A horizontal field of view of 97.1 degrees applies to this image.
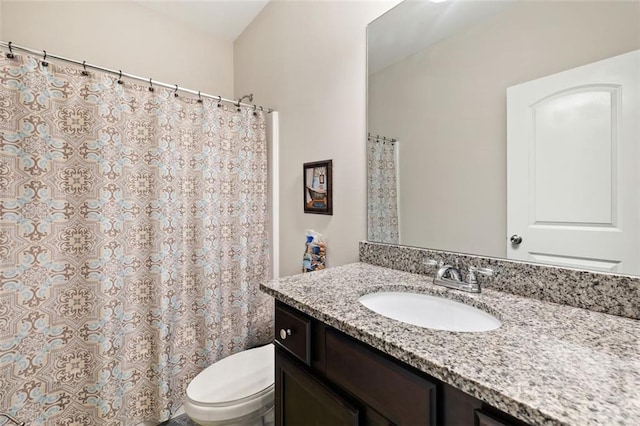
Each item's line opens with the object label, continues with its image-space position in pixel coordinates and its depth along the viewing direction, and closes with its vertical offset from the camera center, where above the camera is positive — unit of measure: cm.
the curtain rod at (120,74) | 121 +72
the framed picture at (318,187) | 156 +13
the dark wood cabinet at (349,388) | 54 -41
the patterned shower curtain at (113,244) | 124 -17
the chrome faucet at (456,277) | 93 -24
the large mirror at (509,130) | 75 +27
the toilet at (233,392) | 117 -80
